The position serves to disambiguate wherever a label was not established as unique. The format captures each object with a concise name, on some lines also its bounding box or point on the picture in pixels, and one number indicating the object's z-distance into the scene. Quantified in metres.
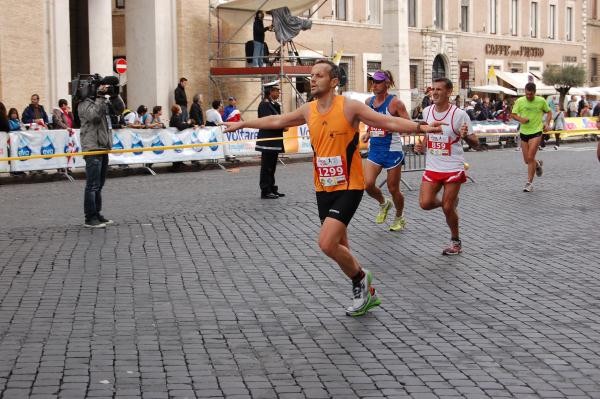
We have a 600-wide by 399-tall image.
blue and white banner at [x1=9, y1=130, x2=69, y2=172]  22.47
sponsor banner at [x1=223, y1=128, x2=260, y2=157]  27.16
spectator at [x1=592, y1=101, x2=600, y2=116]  46.96
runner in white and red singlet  11.51
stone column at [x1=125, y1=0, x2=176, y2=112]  33.91
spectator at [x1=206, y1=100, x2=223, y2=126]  29.26
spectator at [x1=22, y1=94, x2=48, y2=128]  24.53
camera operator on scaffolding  34.31
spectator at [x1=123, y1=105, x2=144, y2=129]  26.55
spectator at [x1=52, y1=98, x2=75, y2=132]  24.28
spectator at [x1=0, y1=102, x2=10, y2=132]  22.52
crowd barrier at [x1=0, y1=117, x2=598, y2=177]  22.59
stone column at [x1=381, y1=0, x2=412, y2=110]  38.92
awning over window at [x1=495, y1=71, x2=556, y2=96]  53.03
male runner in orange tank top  8.41
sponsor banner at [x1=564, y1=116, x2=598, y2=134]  41.50
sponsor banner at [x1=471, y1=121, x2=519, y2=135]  36.78
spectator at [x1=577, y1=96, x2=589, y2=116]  47.74
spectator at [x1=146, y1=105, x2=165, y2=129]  27.13
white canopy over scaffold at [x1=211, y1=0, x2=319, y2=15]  34.53
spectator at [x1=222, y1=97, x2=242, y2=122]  30.22
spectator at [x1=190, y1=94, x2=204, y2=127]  28.66
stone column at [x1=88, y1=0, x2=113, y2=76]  31.16
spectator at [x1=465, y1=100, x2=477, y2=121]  38.44
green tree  56.34
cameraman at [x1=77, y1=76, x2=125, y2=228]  14.11
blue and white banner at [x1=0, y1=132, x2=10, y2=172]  22.25
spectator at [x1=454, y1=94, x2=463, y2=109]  38.36
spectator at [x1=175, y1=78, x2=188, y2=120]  31.64
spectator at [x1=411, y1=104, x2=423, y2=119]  37.44
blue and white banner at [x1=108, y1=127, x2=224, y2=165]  24.31
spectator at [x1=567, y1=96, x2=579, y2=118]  46.12
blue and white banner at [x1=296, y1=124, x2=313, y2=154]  29.64
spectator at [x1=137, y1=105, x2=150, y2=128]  27.64
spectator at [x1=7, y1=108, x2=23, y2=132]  23.06
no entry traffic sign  31.80
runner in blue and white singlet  13.29
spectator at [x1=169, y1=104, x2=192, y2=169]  26.04
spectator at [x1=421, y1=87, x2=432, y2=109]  37.72
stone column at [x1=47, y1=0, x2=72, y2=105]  29.78
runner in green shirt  18.28
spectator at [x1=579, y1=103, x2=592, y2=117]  45.48
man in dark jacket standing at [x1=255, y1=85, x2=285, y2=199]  17.72
